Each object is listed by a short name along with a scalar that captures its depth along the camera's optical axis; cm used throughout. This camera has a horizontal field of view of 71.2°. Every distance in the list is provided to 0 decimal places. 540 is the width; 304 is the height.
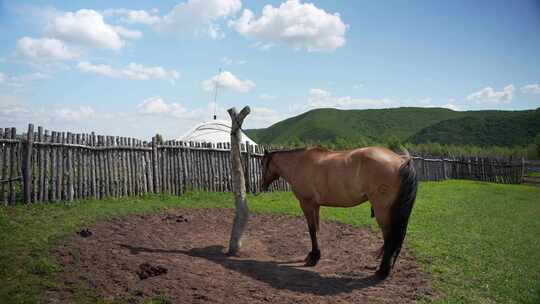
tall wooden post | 715
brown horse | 540
